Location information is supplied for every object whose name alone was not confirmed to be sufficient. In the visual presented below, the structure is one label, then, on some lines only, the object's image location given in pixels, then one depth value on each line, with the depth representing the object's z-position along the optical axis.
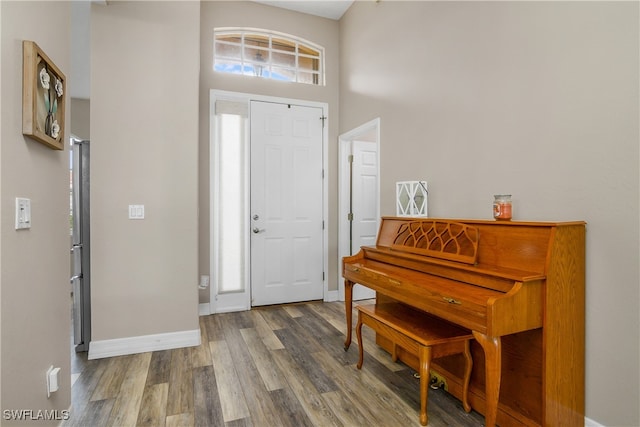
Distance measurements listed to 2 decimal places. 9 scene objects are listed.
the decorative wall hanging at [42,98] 1.27
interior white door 4.31
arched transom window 3.94
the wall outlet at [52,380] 1.53
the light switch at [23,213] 1.24
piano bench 1.84
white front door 4.01
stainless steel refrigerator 2.73
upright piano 1.55
